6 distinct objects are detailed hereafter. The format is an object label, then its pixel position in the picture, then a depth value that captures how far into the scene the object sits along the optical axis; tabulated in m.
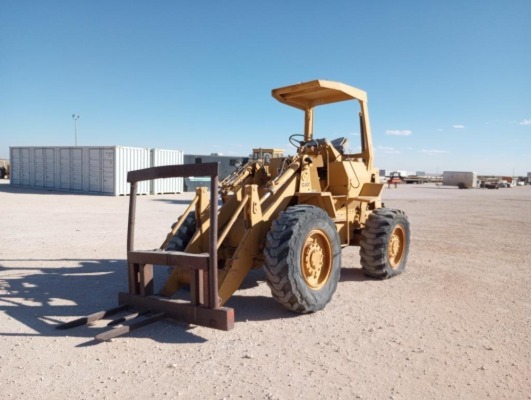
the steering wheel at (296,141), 6.86
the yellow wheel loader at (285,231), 4.33
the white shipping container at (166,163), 28.16
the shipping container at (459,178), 53.72
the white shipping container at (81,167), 25.56
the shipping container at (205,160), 30.34
